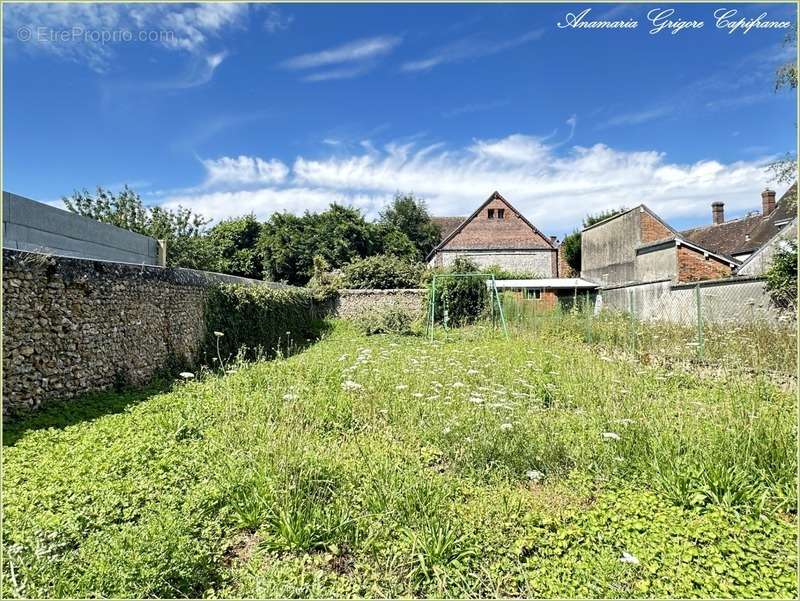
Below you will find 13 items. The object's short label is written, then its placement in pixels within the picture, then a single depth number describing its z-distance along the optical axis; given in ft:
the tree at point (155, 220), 71.72
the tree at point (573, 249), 118.62
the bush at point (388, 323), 57.98
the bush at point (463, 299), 63.10
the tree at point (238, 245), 106.93
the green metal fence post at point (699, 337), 25.63
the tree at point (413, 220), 133.69
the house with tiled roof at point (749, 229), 66.85
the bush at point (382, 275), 70.74
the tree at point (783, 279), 32.01
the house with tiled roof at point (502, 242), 104.68
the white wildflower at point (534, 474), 11.80
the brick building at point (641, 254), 56.03
